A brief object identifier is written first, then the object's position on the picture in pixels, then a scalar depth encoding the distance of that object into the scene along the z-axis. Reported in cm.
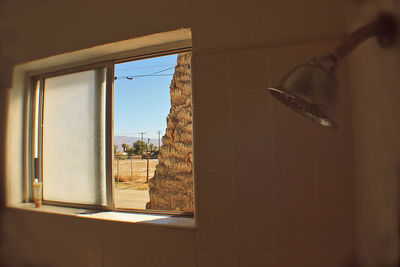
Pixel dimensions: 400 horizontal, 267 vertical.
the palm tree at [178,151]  217
